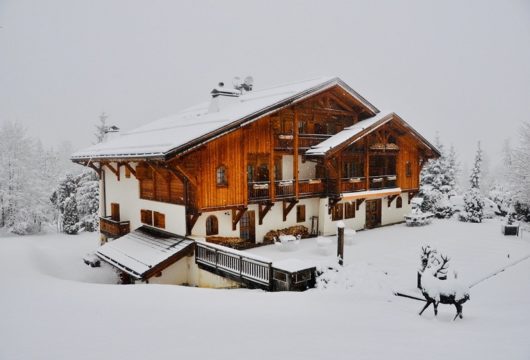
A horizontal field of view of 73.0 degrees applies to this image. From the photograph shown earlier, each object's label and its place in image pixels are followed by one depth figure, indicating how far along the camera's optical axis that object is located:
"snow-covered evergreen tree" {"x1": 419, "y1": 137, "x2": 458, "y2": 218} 33.84
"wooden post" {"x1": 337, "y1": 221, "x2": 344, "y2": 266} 15.70
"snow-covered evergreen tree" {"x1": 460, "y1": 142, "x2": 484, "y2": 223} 28.44
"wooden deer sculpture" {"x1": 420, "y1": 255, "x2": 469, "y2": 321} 9.13
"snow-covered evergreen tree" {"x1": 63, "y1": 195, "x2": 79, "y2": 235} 36.34
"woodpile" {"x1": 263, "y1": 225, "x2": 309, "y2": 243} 20.53
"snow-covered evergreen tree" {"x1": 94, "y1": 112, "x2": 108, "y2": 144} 40.38
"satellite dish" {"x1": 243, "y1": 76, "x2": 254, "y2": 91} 27.53
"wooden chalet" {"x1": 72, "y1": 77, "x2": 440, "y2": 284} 17.39
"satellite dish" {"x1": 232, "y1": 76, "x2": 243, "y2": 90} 26.80
